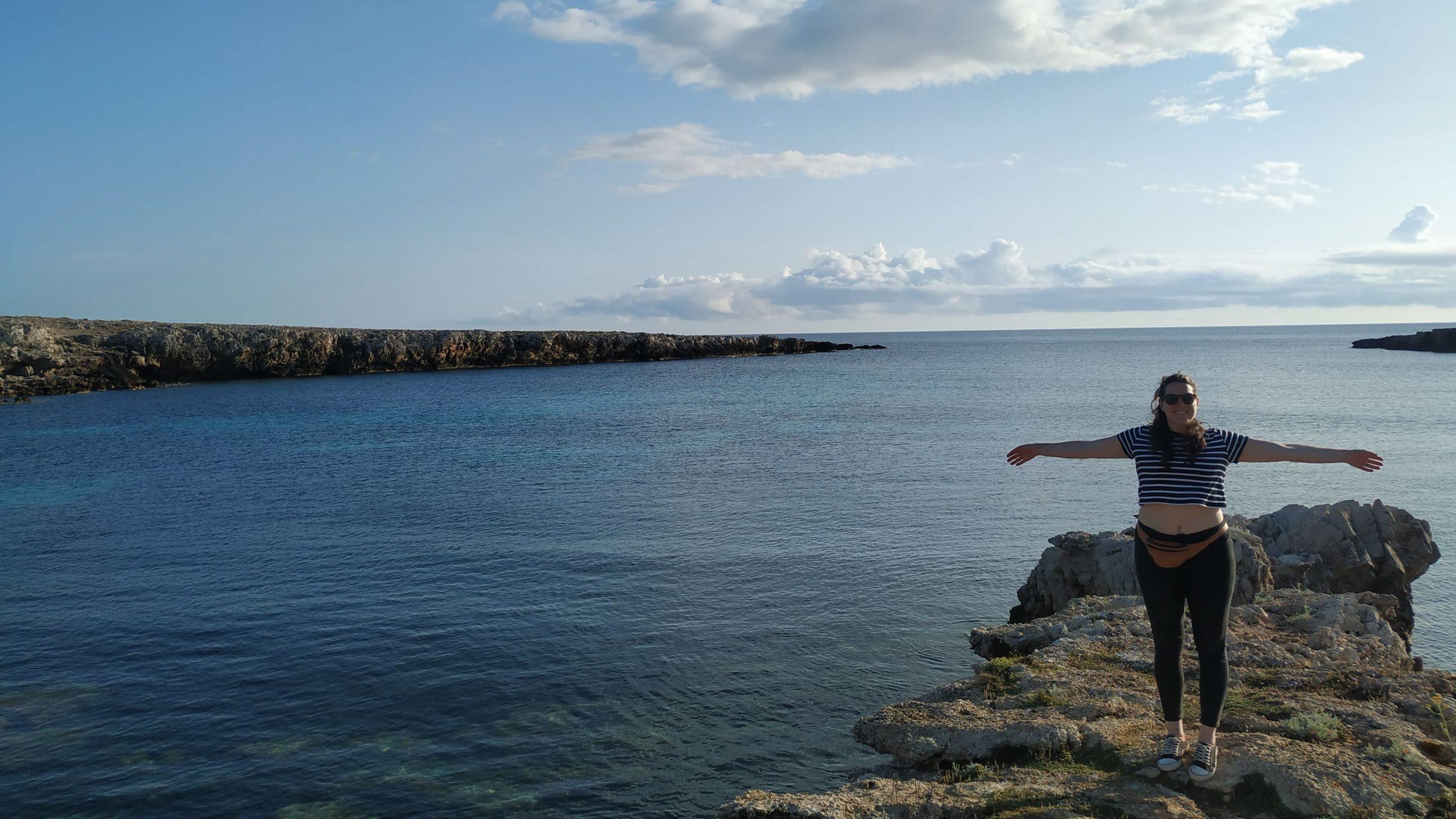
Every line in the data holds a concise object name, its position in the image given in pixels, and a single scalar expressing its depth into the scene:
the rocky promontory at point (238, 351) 75.75
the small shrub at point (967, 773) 7.35
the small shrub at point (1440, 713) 7.06
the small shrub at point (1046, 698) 8.45
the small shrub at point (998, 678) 9.21
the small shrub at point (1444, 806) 5.89
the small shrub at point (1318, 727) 6.98
